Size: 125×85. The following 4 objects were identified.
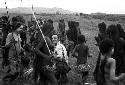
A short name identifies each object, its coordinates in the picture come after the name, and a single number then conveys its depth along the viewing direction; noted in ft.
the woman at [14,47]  24.75
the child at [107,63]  16.03
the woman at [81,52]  26.25
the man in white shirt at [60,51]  23.01
